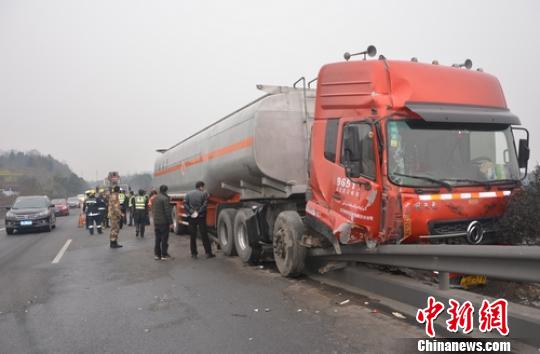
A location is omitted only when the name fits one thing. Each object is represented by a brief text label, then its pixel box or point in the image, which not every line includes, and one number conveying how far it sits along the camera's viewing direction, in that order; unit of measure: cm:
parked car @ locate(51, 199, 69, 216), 3369
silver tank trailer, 793
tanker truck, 517
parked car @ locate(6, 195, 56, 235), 1803
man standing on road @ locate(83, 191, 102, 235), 1697
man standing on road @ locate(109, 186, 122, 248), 1267
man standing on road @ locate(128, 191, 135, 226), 1927
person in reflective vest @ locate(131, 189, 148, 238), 1536
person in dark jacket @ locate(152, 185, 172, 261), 1032
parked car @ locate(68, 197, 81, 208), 5072
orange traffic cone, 2138
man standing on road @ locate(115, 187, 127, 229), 1979
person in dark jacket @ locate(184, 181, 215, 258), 1022
